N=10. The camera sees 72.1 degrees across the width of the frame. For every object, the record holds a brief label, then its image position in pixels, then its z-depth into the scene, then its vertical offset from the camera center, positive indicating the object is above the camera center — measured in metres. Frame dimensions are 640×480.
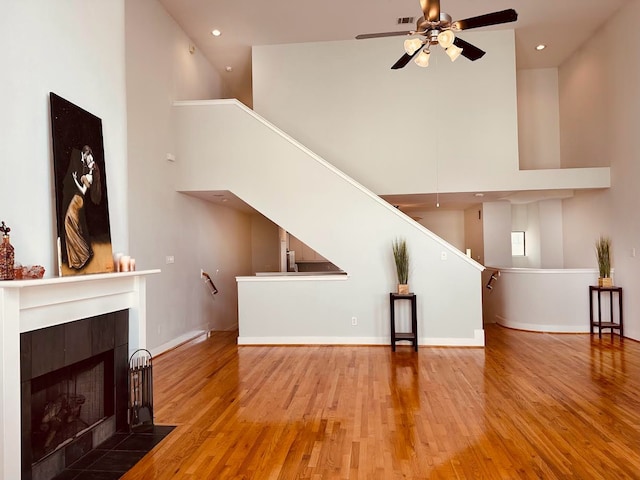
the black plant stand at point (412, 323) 5.86 -1.05
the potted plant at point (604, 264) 6.61 -0.36
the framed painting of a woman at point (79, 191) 2.78 +0.42
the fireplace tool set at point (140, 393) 3.33 -1.09
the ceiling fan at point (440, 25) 3.46 +1.79
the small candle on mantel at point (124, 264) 3.29 -0.09
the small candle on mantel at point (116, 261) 3.33 -0.07
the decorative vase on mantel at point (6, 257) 2.28 -0.01
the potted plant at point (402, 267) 5.98 -0.30
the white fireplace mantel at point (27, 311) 2.19 -0.35
